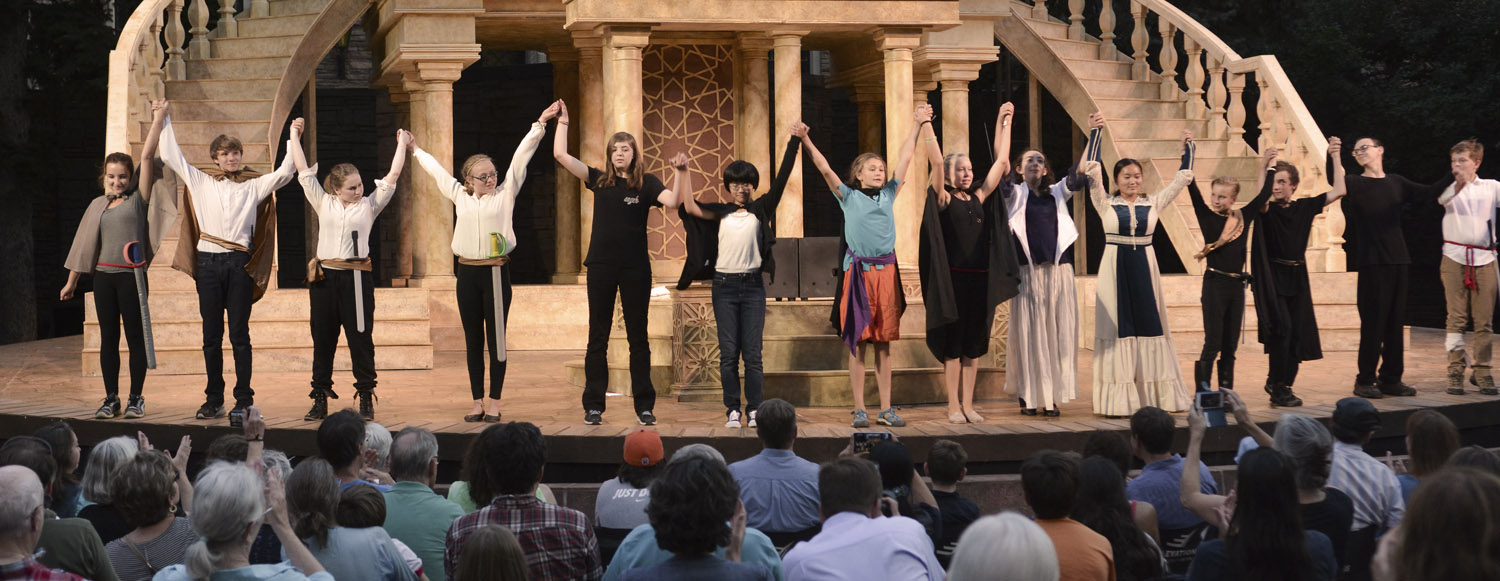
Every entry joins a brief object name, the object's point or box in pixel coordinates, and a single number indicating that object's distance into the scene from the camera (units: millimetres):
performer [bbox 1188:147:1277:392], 7332
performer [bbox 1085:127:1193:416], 7113
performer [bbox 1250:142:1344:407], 7445
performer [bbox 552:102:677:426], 6832
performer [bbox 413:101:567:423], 6965
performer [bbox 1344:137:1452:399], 7742
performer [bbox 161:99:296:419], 7012
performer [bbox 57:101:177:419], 6988
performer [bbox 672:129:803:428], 6812
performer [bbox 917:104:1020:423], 6969
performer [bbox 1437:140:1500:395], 7695
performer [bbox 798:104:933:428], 6875
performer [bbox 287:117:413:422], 7039
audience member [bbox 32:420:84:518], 4531
